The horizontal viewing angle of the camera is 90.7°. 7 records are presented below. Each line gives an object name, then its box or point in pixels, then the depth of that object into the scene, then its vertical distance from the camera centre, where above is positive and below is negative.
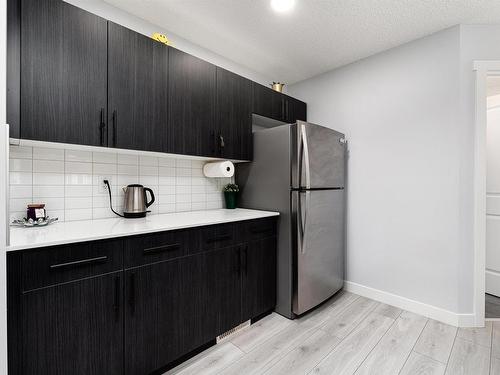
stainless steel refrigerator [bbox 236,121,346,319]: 2.06 -0.12
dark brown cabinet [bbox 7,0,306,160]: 1.24 +0.62
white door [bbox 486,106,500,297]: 2.59 -0.21
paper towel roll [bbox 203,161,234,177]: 2.22 +0.16
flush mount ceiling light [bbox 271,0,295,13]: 1.78 +1.33
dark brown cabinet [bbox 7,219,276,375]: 1.05 -0.61
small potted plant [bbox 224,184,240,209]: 2.48 -0.07
